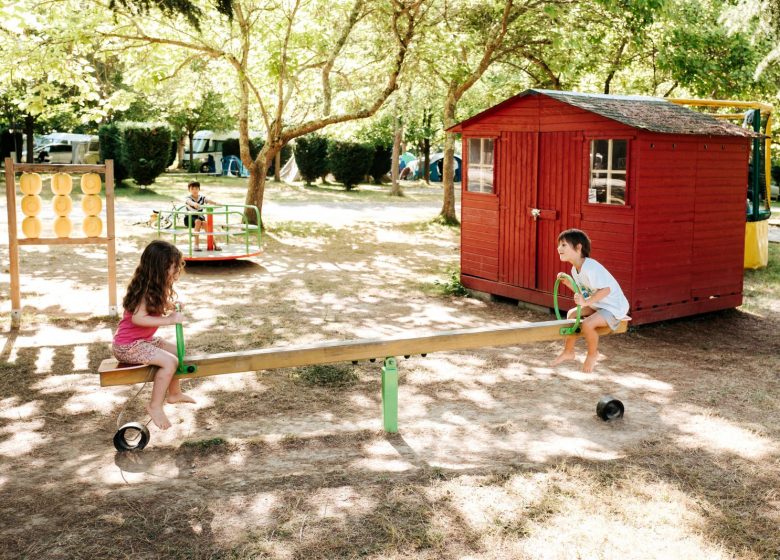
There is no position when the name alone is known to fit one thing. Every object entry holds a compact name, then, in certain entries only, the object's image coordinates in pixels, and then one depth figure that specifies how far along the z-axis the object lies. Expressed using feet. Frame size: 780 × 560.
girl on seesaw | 17.61
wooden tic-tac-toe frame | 30.71
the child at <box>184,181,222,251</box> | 47.45
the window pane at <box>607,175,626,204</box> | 31.04
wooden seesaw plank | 17.63
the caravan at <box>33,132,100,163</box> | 131.34
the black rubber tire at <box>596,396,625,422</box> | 20.66
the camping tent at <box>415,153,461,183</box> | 156.93
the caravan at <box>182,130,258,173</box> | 144.25
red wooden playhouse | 30.96
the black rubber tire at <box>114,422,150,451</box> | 17.93
